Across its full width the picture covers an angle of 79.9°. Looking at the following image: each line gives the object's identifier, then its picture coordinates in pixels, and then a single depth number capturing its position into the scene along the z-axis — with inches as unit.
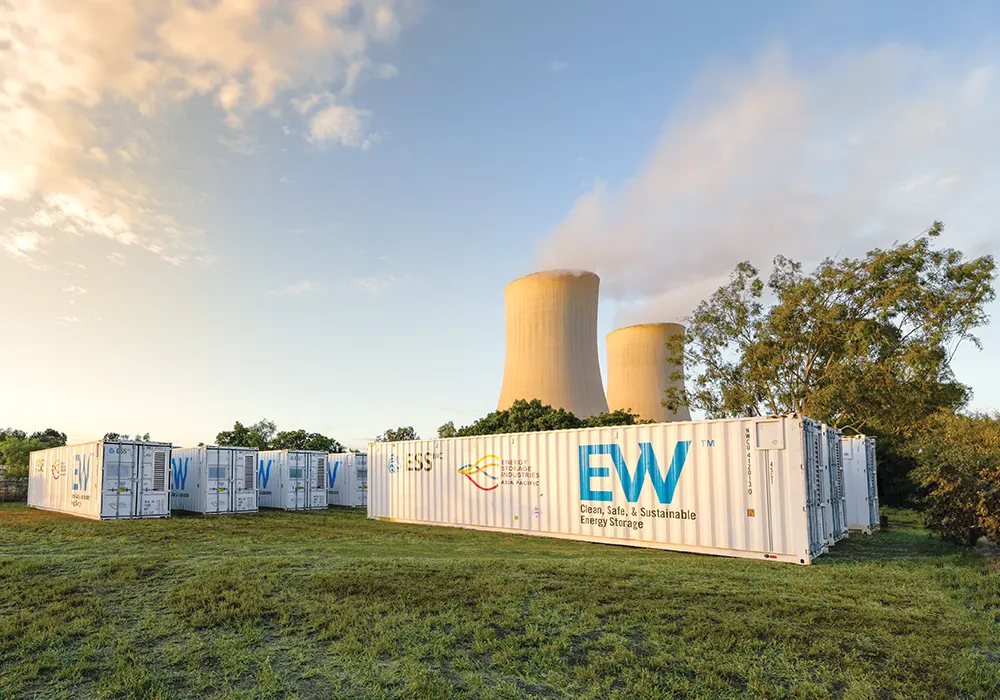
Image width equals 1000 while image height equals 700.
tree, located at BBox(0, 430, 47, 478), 1400.1
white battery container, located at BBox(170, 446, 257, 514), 973.8
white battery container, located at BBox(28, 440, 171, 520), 858.1
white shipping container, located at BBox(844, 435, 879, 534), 724.0
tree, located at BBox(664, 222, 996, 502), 1029.8
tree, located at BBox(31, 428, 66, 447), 1929.8
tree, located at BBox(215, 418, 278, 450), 1940.2
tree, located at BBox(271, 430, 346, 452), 2096.5
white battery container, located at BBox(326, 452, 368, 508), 1266.0
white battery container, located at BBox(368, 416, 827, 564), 492.1
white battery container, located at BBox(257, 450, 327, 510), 1119.6
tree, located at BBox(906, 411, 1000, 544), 532.1
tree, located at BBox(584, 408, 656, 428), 1349.7
